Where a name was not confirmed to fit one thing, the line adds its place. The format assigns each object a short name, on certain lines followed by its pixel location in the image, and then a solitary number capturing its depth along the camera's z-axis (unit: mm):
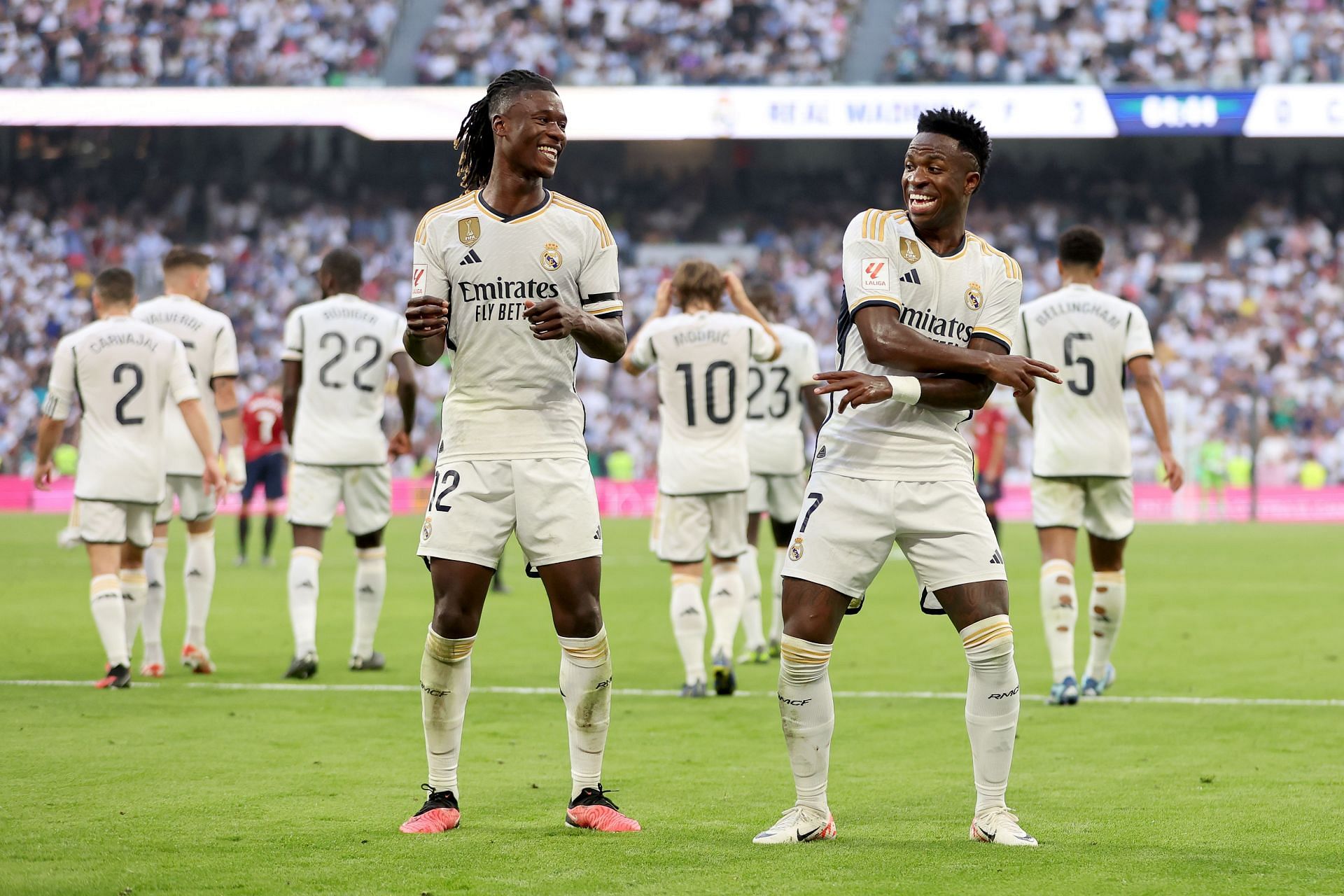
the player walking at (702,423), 18875
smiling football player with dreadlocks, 10656
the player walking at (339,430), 19453
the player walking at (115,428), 18031
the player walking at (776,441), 21594
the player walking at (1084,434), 17562
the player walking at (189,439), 19437
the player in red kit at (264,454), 37000
